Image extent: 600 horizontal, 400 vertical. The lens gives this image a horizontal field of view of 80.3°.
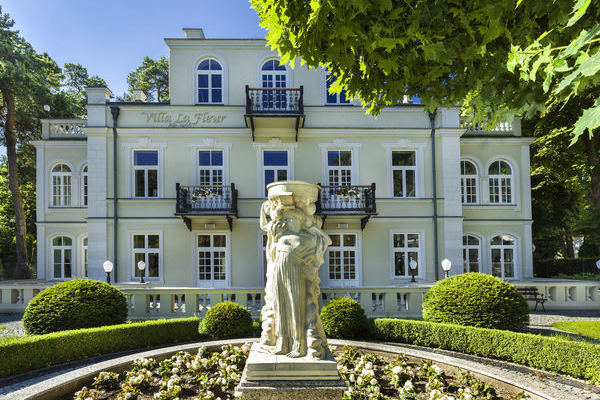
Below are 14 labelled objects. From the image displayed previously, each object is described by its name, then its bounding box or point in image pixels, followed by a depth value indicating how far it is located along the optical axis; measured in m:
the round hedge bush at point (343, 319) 8.57
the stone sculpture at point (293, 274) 4.69
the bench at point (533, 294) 13.01
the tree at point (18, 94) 19.17
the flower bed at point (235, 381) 5.04
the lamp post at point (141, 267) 14.91
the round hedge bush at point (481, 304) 8.13
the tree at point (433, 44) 4.21
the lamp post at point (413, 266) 15.58
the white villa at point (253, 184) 16.11
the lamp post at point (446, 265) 11.95
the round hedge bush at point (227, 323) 8.62
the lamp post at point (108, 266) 12.35
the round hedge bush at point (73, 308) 7.99
